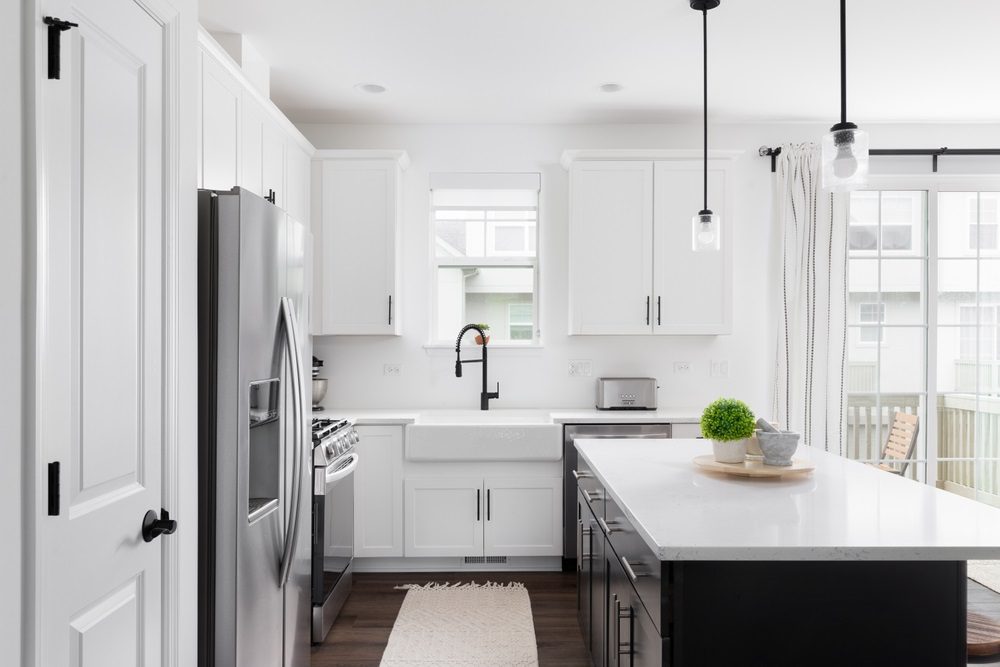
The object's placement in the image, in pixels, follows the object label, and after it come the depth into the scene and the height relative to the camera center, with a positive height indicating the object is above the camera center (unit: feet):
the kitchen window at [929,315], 14.75 +0.31
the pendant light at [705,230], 8.82 +1.29
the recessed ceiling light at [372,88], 12.69 +4.50
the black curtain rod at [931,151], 14.57 +3.83
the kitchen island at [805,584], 4.76 -1.88
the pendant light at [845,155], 5.92 +1.55
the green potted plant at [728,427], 7.13 -1.05
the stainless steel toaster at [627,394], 14.08 -1.38
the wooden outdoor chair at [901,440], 12.99 -2.21
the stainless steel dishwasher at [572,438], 12.91 -2.13
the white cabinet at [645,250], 13.78 +1.58
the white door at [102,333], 4.19 -0.06
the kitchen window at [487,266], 15.15 +1.37
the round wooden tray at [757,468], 6.84 -1.45
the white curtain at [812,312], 14.21 +0.35
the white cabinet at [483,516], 12.85 -3.59
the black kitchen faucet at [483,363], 14.11 -0.80
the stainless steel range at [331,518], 9.87 -3.00
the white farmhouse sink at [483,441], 12.65 -2.14
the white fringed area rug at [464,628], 9.53 -4.67
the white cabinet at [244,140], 8.60 +2.82
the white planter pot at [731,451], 7.24 -1.31
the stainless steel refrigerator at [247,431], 6.21 -1.03
